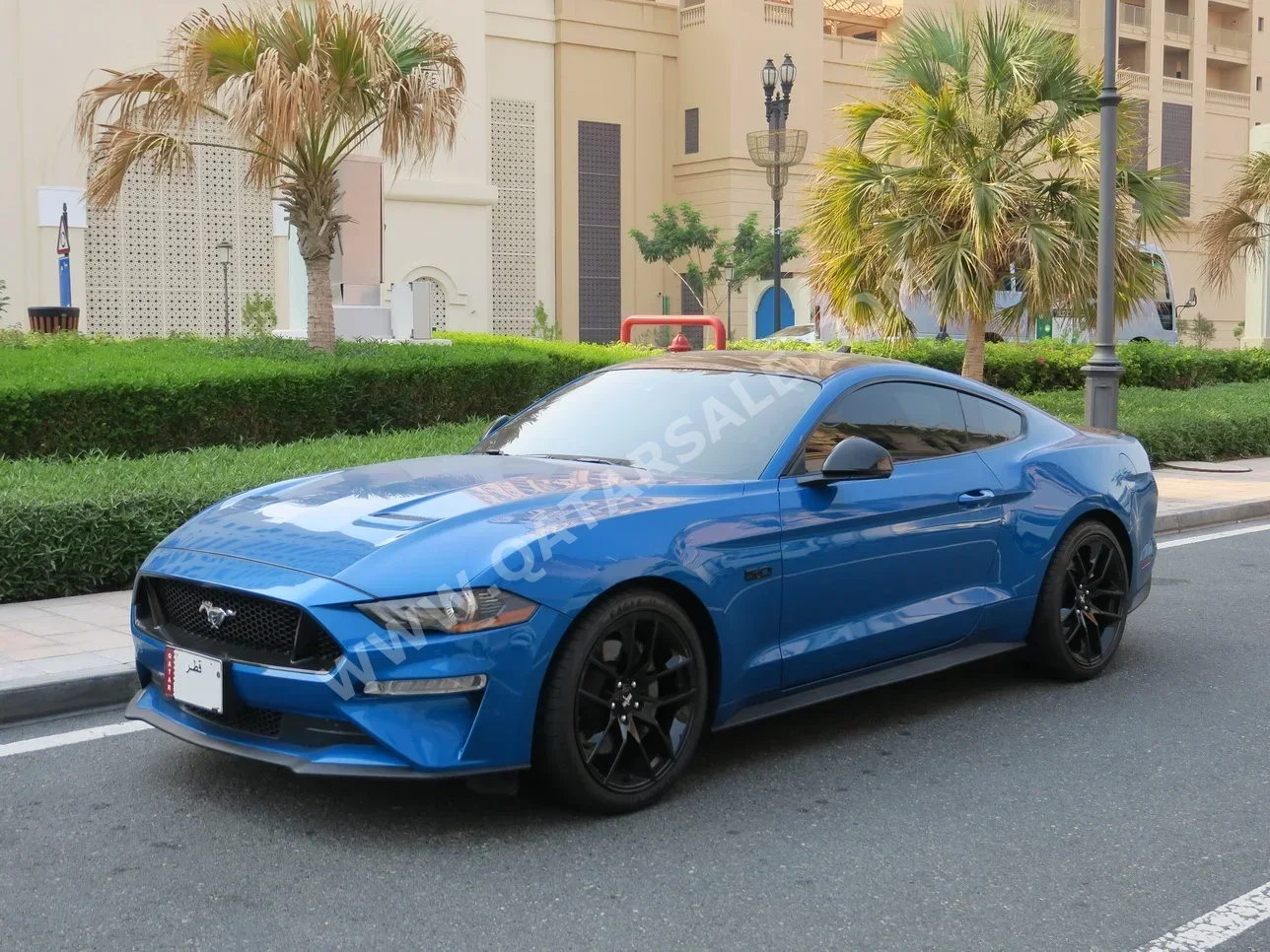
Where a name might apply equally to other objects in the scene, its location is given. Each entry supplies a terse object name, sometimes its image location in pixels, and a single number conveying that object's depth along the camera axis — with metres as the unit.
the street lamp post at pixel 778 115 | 26.59
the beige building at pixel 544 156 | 34.97
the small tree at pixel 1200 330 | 63.71
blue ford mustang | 4.15
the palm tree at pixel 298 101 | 14.29
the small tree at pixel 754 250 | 48.56
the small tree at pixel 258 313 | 37.28
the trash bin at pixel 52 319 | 21.19
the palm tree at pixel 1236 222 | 24.70
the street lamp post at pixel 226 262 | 37.91
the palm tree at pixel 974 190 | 15.60
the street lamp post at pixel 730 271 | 51.41
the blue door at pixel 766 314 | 54.98
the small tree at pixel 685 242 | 51.97
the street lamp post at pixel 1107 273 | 13.45
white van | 27.94
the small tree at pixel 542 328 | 50.17
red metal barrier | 13.18
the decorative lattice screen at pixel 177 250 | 36.62
